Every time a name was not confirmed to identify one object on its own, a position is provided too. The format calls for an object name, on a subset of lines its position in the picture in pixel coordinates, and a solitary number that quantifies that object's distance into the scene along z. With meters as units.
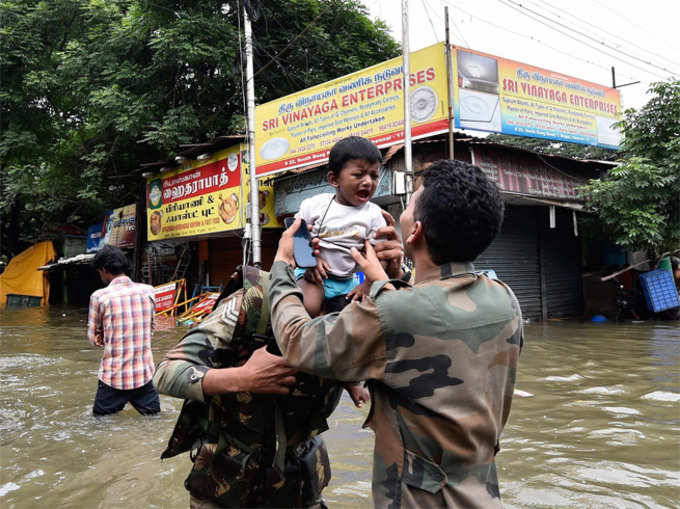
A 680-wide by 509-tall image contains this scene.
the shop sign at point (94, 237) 20.77
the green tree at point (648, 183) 10.88
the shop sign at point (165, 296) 14.75
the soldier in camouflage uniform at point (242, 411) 1.67
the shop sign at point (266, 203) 13.30
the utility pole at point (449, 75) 9.28
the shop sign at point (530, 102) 9.83
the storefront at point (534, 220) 10.75
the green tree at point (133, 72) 15.12
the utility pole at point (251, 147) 10.83
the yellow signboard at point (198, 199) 13.46
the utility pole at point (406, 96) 8.93
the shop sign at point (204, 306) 13.70
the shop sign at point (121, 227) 18.38
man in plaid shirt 4.76
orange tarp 22.94
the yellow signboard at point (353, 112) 9.68
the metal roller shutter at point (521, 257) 12.82
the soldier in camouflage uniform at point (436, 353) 1.42
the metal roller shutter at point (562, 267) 13.85
